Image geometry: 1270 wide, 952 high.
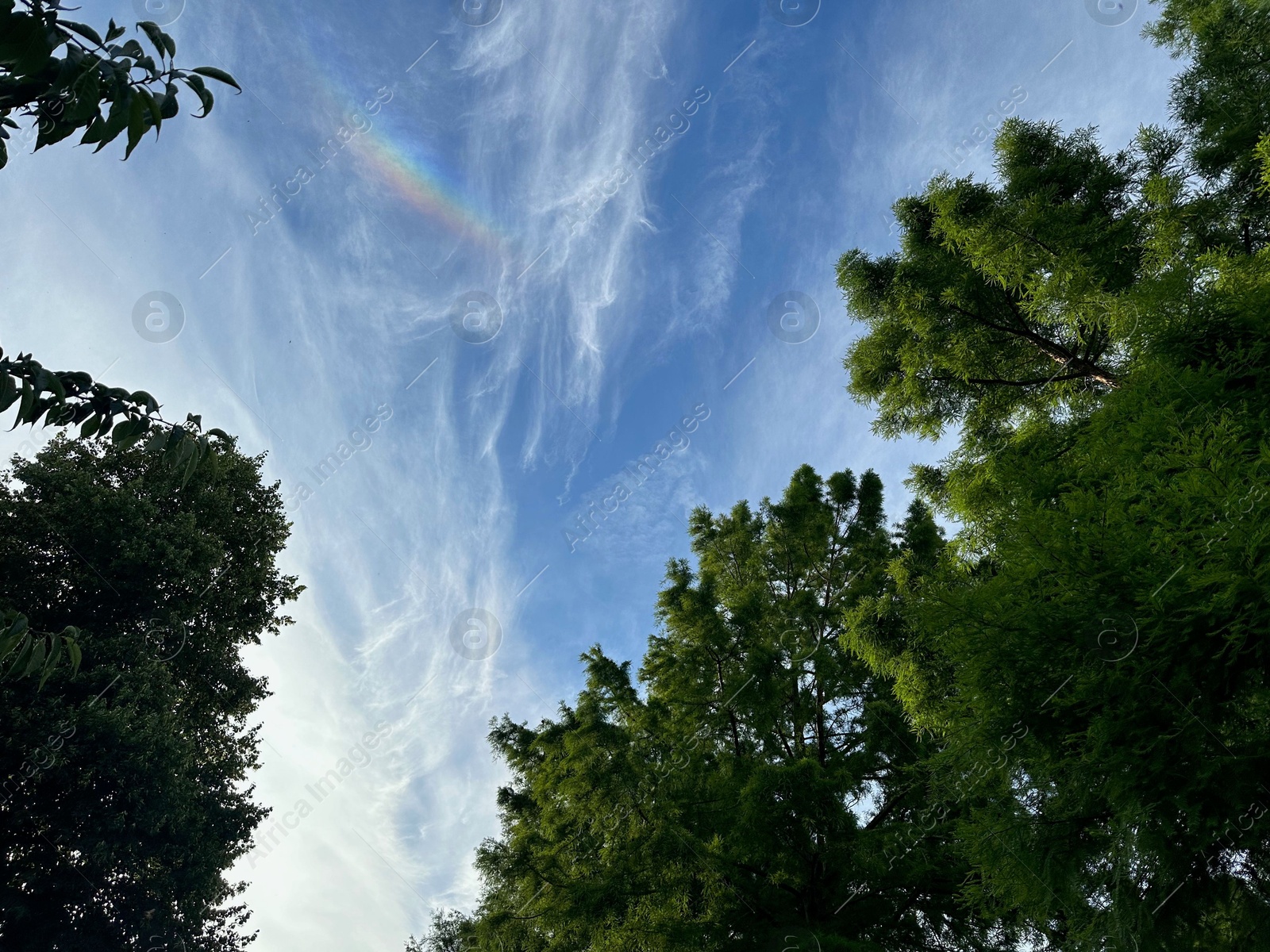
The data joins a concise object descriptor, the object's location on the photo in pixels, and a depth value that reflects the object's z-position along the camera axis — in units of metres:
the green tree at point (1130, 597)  4.03
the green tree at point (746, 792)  8.00
